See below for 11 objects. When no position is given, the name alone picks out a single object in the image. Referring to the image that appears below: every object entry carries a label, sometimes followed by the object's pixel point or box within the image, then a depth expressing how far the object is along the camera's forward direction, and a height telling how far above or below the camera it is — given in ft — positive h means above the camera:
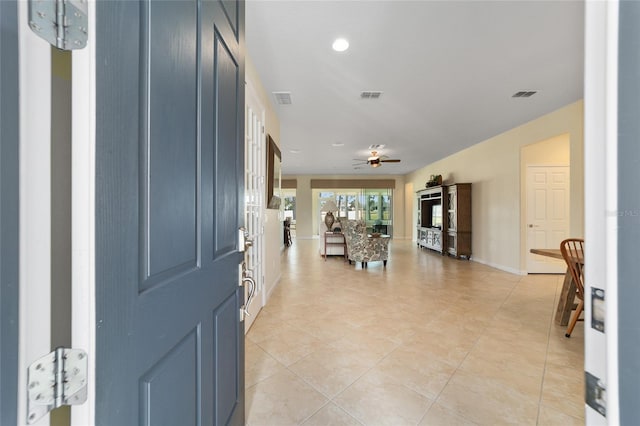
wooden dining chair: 8.00 -1.86
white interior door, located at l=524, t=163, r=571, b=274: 15.75 -0.93
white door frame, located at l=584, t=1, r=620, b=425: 1.28 +0.14
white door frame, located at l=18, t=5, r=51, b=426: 1.22 +0.04
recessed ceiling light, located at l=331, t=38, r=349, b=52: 7.73 +5.13
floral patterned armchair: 18.26 -2.39
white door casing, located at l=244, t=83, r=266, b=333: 8.46 +0.73
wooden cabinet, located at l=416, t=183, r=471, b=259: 20.59 -0.63
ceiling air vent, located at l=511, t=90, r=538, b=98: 11.11 +5.21
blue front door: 1.62 -0.01
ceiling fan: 19.53 +4.27
